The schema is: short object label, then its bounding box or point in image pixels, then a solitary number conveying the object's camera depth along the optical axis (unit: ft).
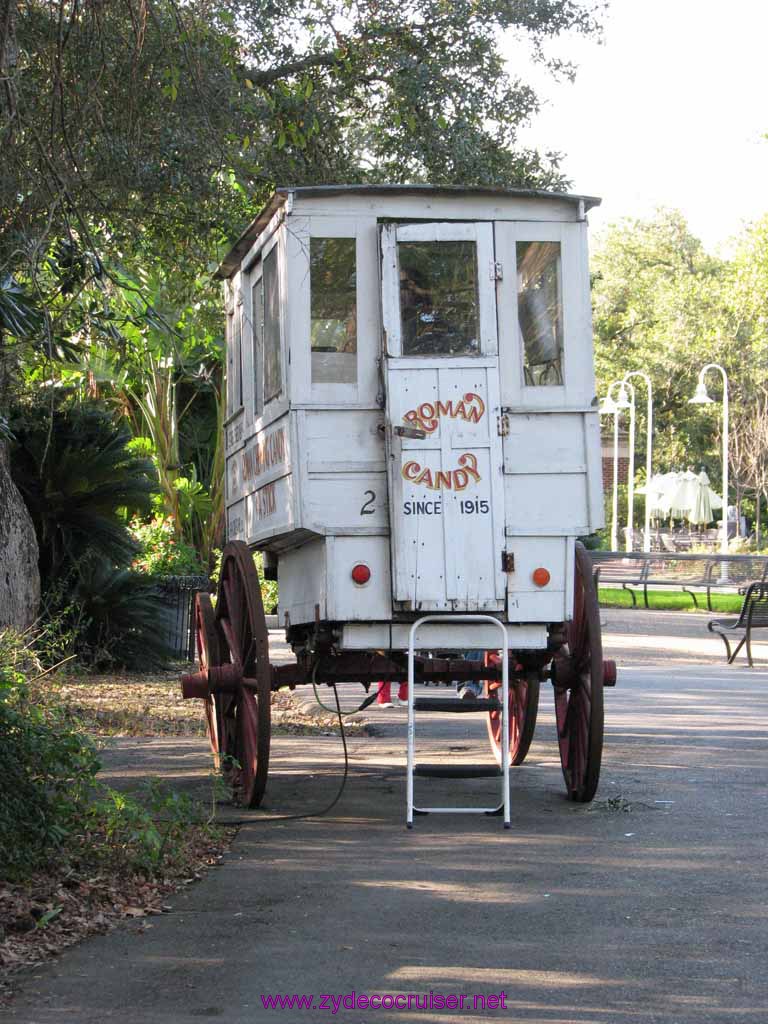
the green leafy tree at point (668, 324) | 188.55
